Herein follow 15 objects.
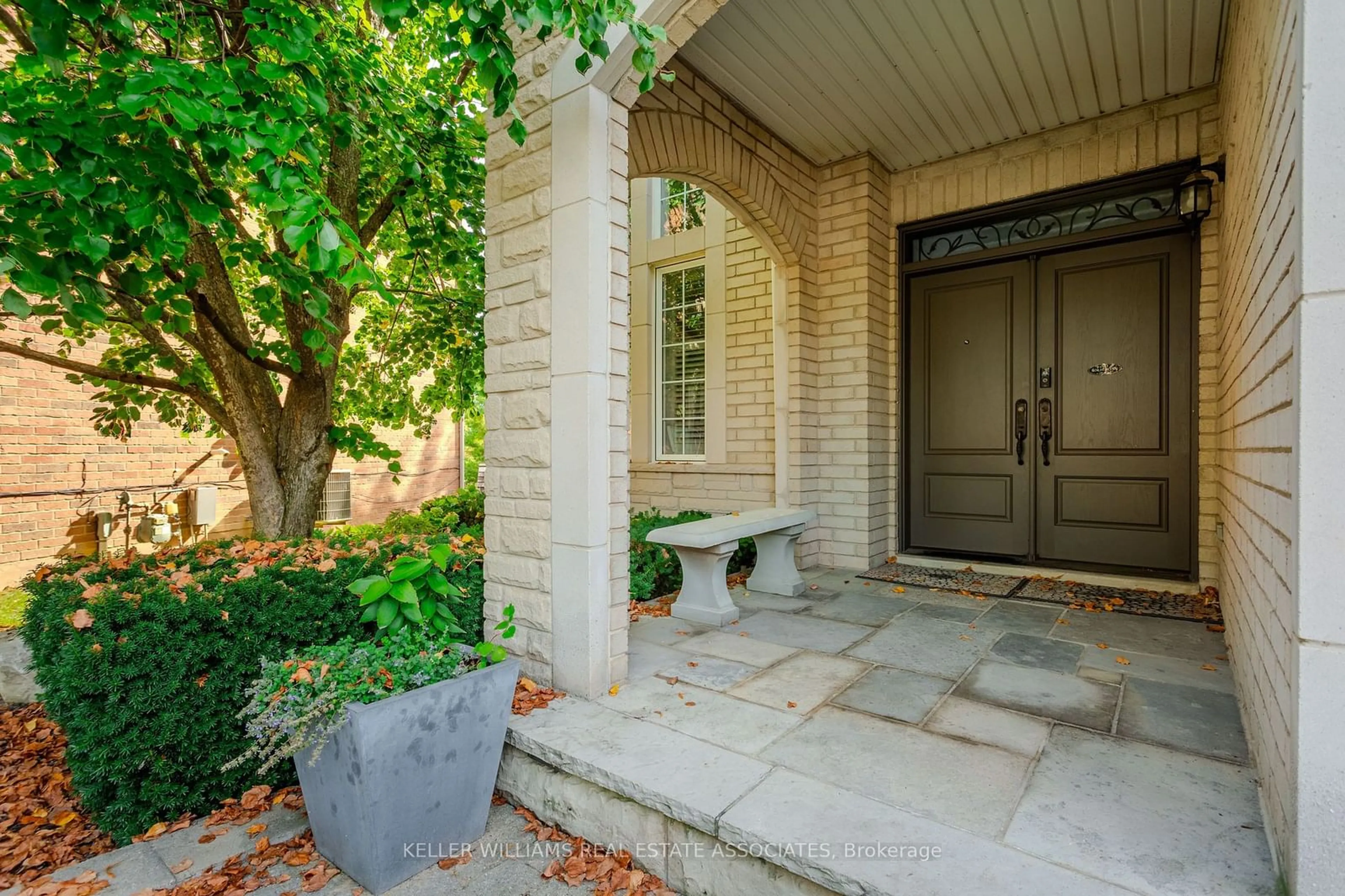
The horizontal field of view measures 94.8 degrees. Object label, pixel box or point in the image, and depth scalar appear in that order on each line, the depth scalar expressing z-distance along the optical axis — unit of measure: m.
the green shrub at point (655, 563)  3.73
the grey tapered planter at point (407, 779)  1.53
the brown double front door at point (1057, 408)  3.68
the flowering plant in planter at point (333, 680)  1.55
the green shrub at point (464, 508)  6.23
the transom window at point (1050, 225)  3.74
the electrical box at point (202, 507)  5.91
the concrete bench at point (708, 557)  3.13
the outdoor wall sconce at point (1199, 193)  3.33
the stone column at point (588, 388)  2.13
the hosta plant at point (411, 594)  1.84
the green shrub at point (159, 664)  1.72
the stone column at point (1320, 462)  1.05
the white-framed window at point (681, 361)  5.15
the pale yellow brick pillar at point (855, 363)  4.32
